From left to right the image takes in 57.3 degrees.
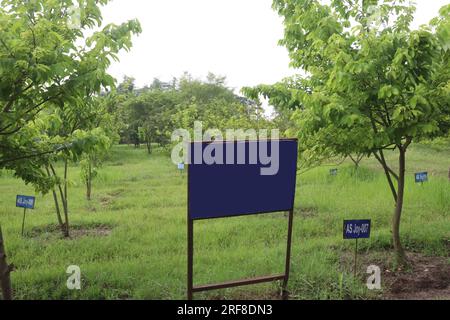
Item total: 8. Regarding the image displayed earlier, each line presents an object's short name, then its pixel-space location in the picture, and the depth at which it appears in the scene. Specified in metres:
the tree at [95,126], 7.28
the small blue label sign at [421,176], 8.54
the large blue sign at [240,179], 3.85
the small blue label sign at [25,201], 6.49
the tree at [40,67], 3.49
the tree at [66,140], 4.18
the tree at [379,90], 4.41
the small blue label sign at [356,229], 4.79
